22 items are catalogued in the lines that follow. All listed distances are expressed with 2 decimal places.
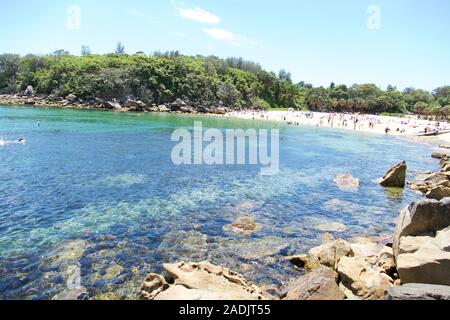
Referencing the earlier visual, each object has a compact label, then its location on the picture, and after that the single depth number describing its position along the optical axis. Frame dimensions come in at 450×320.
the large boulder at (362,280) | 10.42
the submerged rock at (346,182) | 27.69
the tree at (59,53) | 151.00
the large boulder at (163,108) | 120.06
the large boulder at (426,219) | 12.41
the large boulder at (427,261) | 9.90
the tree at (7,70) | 122.19
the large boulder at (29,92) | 114.88
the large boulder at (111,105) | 112.31
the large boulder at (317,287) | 10.01
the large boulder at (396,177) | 28.64
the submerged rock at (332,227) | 18.17
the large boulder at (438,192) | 21.38
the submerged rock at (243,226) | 17.23
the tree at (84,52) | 180.49
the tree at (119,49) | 186.50
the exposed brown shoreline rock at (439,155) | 48.56
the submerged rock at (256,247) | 14.73
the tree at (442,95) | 153.00
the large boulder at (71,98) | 111.94
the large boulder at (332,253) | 13.09
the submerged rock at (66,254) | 12.95
